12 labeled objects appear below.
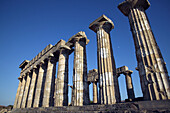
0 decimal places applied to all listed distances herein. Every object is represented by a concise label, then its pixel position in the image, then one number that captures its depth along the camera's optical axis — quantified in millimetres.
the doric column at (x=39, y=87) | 17634
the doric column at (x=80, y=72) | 11523
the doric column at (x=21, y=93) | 22834
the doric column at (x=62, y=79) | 13570
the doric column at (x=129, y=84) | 20086
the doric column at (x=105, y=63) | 8984
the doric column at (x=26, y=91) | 20453
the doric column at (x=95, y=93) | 23161
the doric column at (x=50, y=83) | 16203
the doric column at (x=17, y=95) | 24422
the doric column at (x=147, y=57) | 6609
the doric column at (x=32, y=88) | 19198
